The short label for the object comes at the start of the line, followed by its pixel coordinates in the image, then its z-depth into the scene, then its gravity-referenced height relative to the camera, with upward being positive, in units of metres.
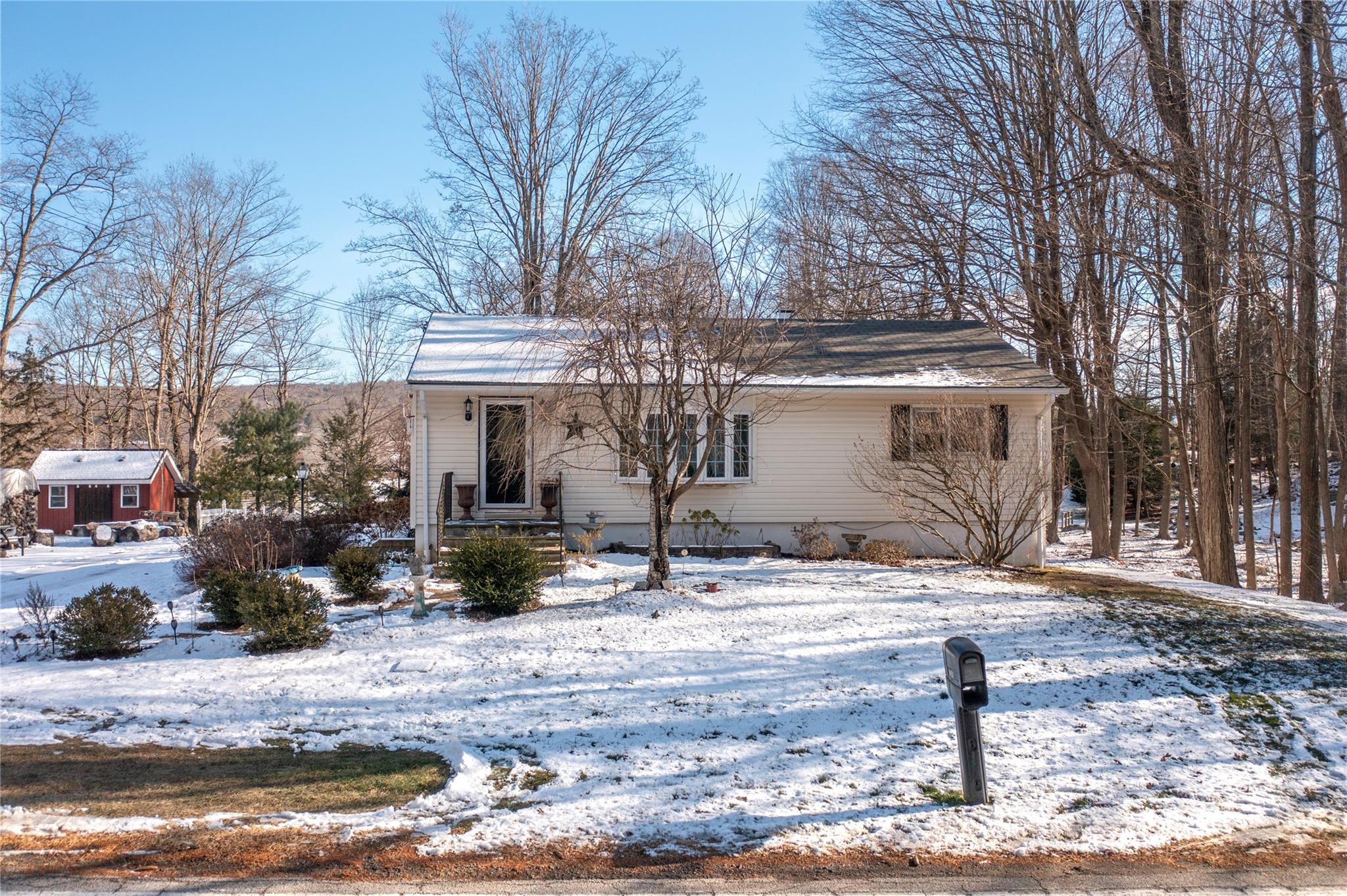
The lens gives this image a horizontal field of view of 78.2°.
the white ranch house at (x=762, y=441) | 13.80 +0.53
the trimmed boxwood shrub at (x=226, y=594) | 9.02 -1.28
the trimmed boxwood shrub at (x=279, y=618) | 8.13 -1.40
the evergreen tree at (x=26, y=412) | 28.40 +2.60
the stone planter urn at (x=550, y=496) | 14.14 -0.37
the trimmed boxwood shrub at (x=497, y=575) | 9.35 -1.15
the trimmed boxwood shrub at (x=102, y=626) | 8.09 -1.44
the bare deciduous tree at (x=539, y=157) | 29.38 +11.41
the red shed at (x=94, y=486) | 29.17 -0.25
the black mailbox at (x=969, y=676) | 4.85 -1.22
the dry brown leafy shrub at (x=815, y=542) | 13.80 -1.21
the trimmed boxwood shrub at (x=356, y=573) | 10.21 -1.20
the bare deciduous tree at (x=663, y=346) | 9.29 +1.45
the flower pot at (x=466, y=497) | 13.73 -0.37
